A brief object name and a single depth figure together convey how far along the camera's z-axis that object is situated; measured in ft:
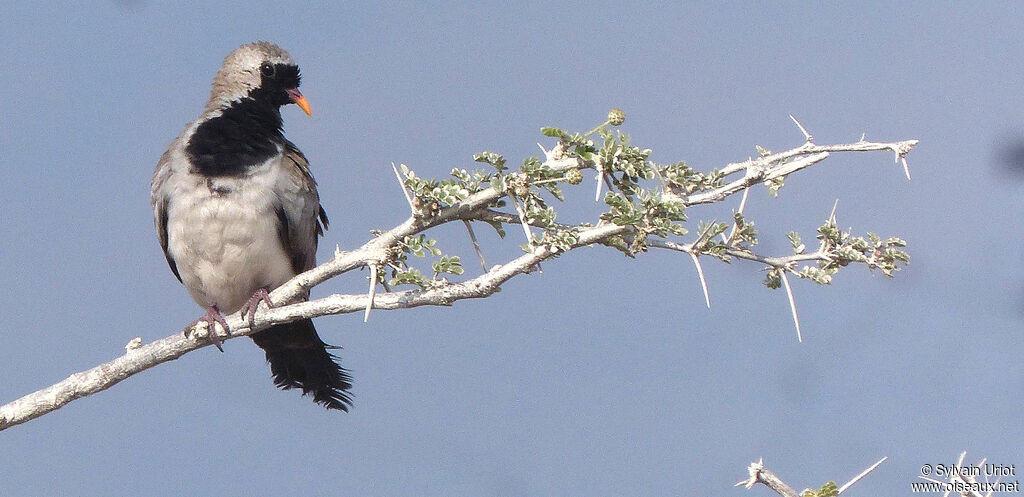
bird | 36.73
